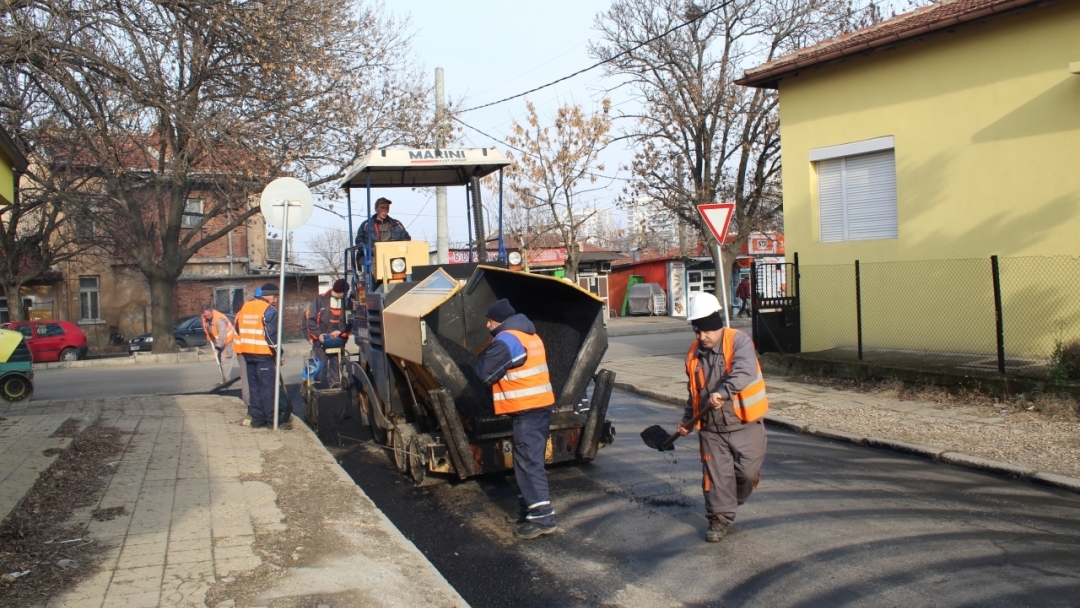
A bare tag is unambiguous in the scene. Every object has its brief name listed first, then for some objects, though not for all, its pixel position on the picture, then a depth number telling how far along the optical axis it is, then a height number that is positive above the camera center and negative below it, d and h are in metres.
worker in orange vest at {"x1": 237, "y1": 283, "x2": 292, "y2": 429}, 9.11 -0.41
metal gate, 13.17 -0.42
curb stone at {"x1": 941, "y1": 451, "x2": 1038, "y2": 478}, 6.91 -1.49
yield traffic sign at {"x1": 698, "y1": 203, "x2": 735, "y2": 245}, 10.39 +0.95
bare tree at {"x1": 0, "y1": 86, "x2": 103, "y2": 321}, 23.00 +2.83
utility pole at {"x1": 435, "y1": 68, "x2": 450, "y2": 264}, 16.04 +2.24
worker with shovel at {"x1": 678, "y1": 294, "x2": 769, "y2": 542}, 5.31 -0.75
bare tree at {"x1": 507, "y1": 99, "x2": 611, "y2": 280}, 32.19 +5.25
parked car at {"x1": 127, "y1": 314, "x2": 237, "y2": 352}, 30.00 -0.70
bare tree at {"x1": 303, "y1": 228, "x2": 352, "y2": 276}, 62.84 +4.71
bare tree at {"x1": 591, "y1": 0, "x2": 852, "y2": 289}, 27.19 +6.05
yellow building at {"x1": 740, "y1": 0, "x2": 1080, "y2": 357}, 10.54 +1.58
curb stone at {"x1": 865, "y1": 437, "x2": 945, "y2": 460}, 7.68 -1.47
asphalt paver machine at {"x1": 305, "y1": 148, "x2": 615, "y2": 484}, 6.55 -0.50
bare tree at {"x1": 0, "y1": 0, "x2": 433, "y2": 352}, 13.79 +4.25
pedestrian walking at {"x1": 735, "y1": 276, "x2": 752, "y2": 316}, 31.46 -0.06
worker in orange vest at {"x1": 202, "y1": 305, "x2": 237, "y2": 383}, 14.24 -0.36
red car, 25.84 -0.62
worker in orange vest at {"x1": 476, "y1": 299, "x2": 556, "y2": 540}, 5.62 -0.63
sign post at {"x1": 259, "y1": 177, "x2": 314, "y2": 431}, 9.31 +1.16
